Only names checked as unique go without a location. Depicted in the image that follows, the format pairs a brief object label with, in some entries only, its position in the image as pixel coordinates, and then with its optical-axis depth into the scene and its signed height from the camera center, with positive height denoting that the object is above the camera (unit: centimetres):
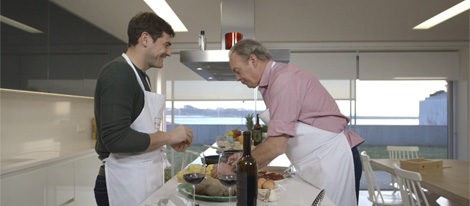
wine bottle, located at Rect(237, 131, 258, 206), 106 -22
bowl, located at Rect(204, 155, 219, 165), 202 -32
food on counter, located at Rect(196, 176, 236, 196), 126 -30
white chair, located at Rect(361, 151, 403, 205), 301 -74
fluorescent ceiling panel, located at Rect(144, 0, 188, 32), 342 +95
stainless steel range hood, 272 +66
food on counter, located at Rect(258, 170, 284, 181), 159 -32
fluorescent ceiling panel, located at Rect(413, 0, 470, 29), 355 +95
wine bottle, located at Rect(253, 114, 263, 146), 311 -28
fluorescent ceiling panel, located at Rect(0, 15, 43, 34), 254 +58
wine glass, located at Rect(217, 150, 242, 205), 114 -23
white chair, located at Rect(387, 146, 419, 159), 399 -50
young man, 129 -7
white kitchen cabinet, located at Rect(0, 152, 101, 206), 250 -65
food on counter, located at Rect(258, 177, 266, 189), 135 -30
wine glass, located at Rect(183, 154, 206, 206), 115 -24
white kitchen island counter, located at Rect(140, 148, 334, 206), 123 -35
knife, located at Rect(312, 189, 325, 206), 102 -28
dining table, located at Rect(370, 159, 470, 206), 206 -52
